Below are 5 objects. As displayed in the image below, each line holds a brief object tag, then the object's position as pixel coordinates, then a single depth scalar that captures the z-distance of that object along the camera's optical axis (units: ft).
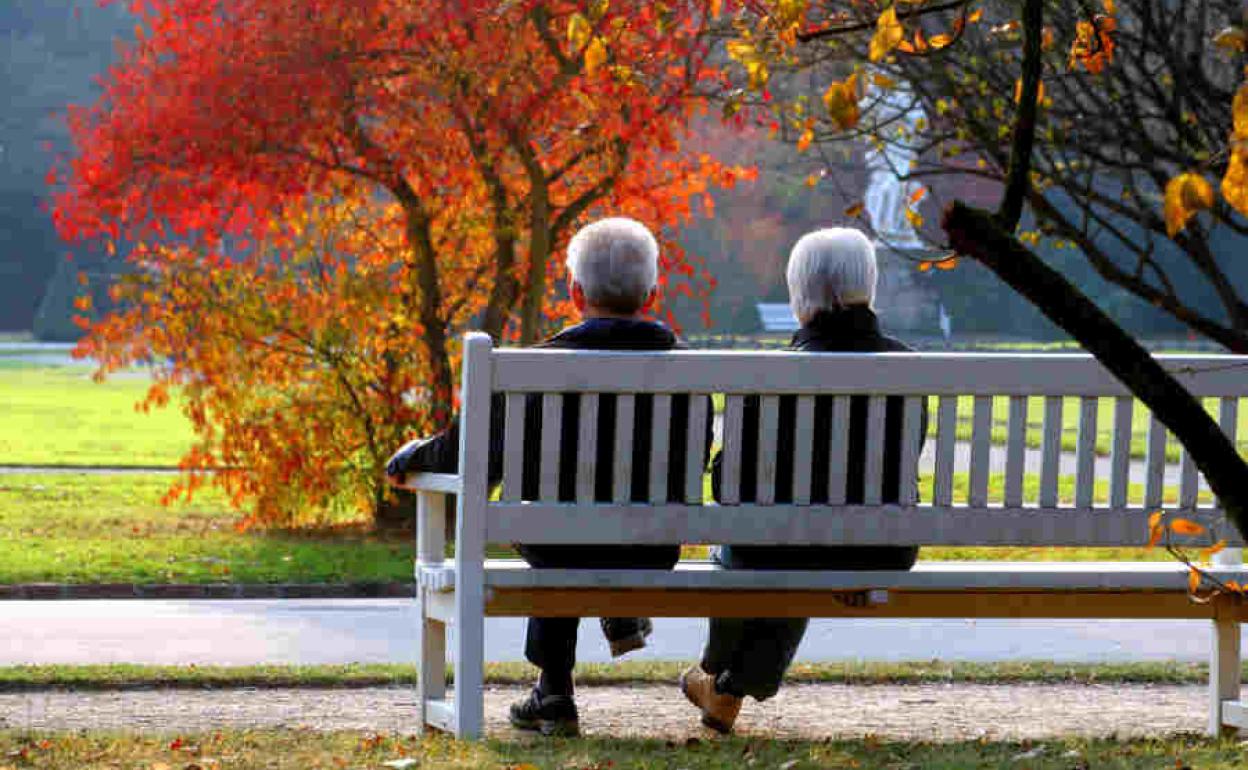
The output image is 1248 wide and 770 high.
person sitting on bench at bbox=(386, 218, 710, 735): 33.45
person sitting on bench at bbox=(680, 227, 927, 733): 33.96
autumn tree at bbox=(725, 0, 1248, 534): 22.94
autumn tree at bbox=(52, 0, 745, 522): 80.69
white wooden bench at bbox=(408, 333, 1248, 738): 32.63
